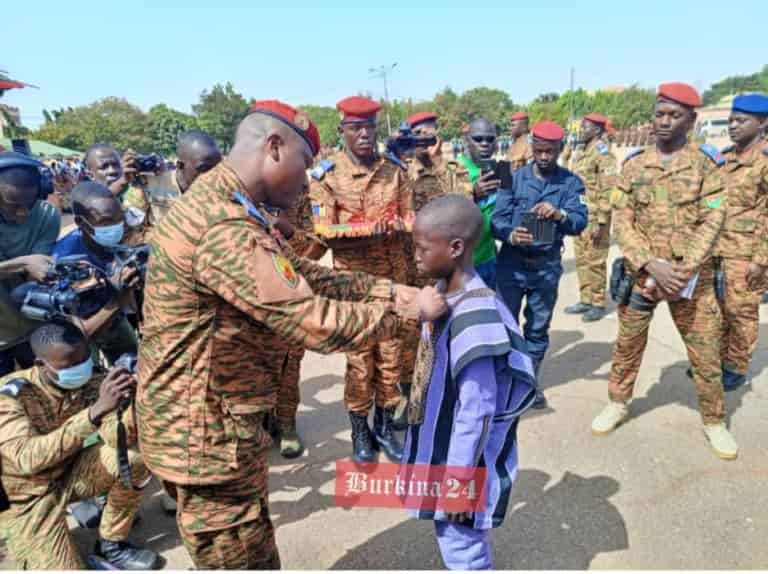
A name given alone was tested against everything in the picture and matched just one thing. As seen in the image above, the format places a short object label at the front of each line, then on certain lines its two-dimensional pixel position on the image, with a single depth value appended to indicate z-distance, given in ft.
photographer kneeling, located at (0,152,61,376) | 9.19
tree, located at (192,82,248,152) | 174.91
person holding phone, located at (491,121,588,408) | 12.19
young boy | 6.02
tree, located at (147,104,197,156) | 173.58
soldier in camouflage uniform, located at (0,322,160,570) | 7.43
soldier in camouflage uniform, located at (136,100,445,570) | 4.79
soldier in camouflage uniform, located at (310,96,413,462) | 11.37
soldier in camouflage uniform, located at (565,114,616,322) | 20.30
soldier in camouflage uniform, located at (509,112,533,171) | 23.59
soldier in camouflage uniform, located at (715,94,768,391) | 13.82
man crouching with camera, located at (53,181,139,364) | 8.98
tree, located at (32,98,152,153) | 144.05
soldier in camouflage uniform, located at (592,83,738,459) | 10.50
